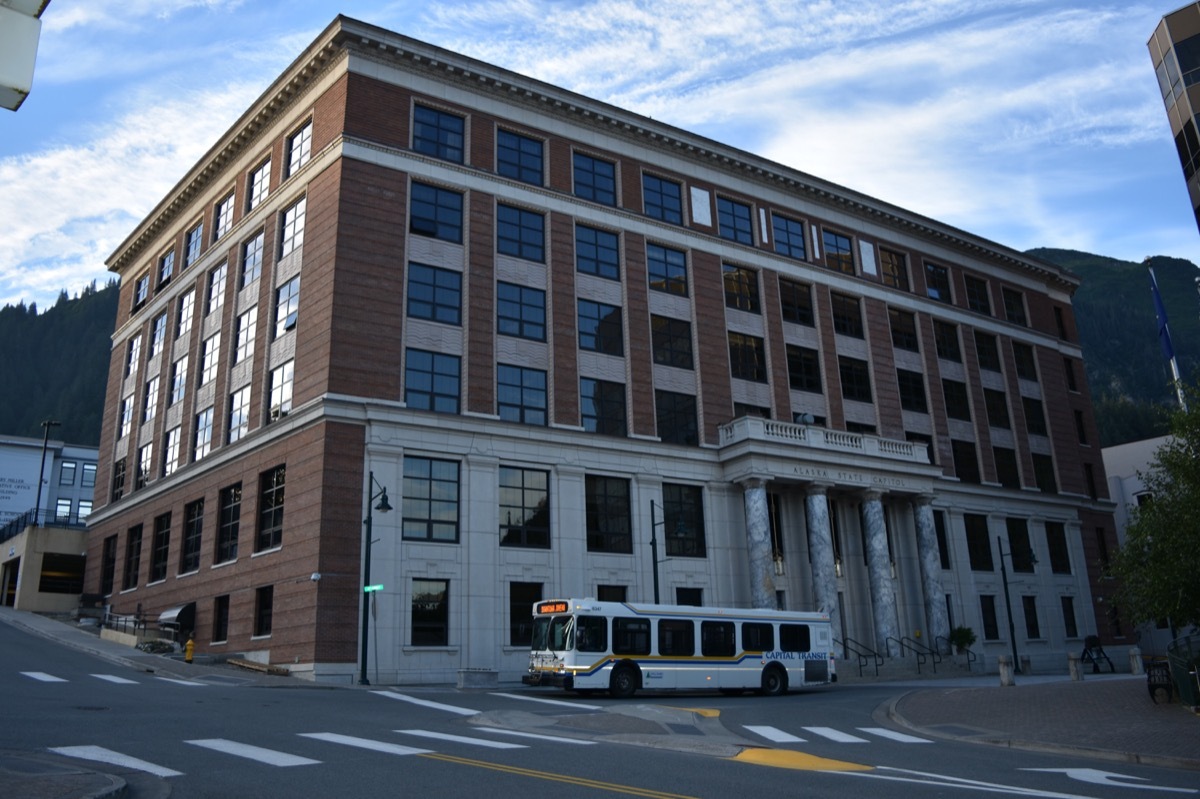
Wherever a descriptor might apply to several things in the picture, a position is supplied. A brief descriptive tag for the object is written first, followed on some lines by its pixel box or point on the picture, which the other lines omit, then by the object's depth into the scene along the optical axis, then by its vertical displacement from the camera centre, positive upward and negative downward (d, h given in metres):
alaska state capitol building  37.25 +11.68
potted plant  48.31 +0.17
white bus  29.80 +0.08
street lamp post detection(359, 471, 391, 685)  32.84 +2.38
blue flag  41.91 +13.53
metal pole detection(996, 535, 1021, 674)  50.12 +0.52
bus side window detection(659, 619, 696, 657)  31.33 +0.42
